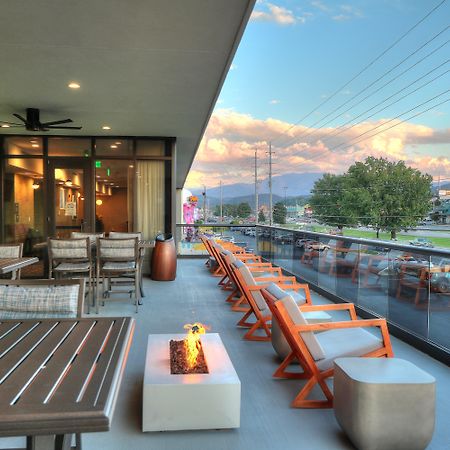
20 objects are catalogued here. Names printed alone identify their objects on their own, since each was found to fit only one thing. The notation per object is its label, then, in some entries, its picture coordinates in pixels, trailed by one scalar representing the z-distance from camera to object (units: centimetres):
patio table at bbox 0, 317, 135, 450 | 119
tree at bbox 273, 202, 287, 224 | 5216
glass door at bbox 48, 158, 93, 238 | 877
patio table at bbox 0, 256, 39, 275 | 402
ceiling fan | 662
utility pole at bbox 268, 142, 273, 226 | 3935
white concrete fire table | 257
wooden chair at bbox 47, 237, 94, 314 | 573
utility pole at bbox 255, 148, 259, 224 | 4230
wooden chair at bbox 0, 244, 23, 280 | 494
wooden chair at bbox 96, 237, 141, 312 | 581
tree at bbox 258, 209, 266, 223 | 4592
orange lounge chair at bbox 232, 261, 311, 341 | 438
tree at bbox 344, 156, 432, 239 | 4944
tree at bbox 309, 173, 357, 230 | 5538
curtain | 913
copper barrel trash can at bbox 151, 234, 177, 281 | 827
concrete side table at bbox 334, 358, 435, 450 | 235
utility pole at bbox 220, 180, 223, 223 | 5962
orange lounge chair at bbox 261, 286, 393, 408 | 291
